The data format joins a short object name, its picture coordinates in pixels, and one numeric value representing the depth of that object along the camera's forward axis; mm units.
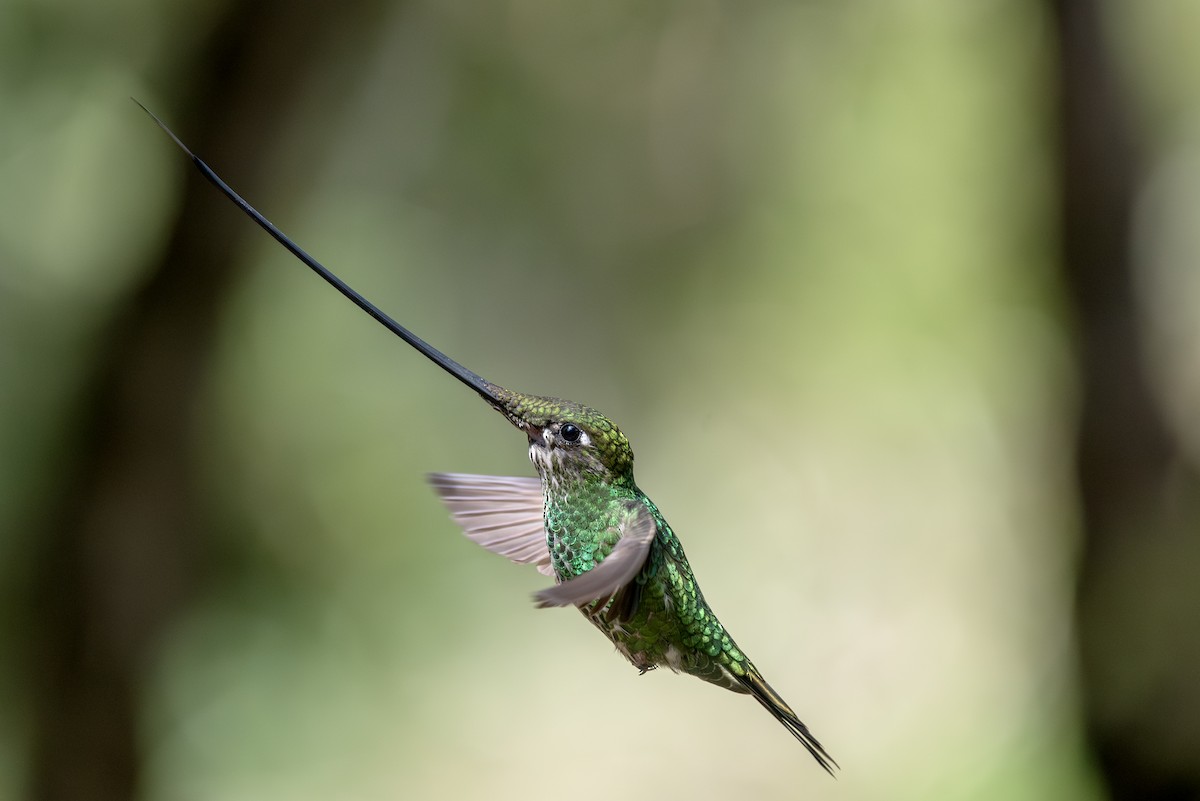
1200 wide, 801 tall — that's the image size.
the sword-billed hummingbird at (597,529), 1774
